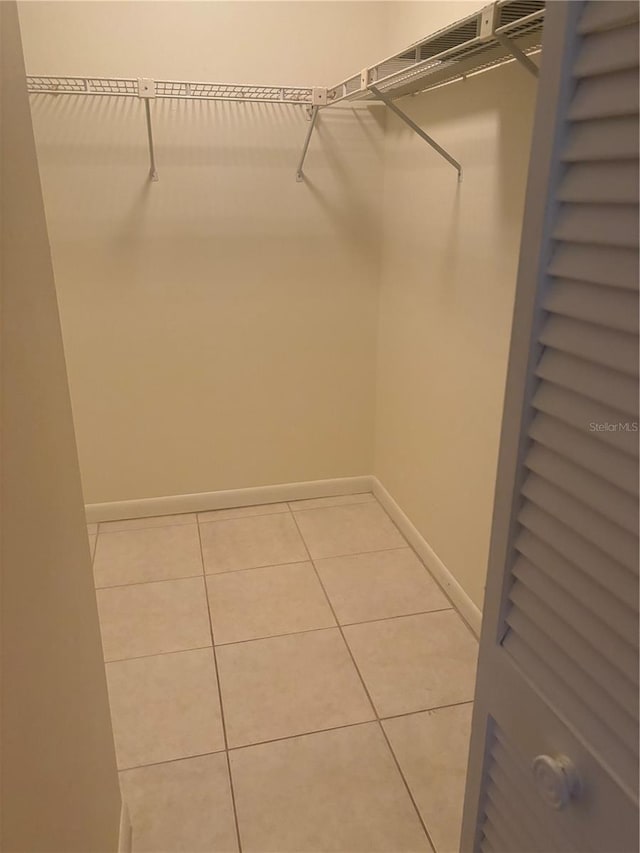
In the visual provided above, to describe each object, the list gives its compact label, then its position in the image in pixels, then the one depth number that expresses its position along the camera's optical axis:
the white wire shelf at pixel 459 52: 1.28
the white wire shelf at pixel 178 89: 2.10
